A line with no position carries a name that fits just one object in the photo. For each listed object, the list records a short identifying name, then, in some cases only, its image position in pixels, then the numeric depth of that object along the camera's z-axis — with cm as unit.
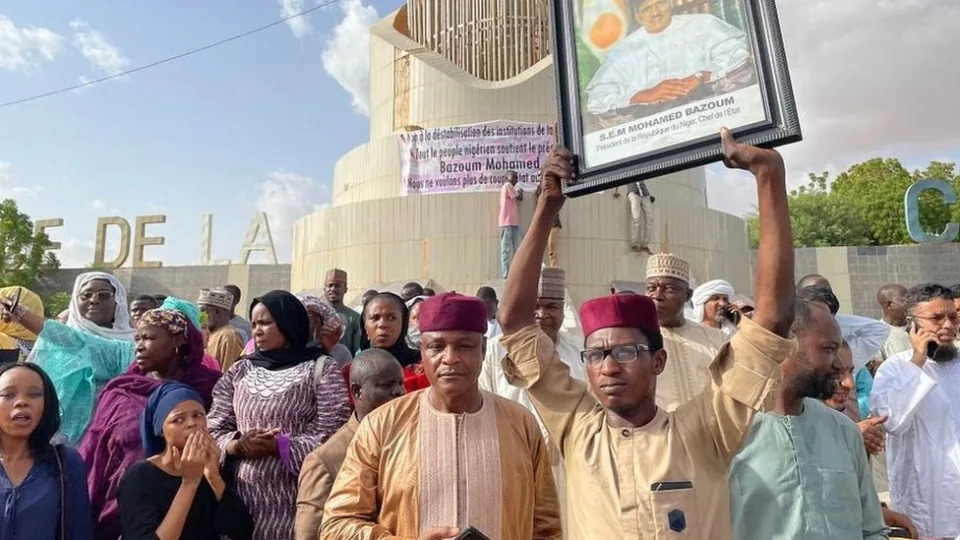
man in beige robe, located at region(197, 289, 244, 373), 486
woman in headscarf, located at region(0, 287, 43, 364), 443
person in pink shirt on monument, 1295
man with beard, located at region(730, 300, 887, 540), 218
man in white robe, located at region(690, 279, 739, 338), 516
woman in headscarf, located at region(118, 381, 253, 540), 265
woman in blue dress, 269
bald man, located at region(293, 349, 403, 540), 248
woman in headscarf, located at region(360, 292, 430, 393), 401
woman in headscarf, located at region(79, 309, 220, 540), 313
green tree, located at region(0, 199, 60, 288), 2319
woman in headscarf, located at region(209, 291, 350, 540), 290
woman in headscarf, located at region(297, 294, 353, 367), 439
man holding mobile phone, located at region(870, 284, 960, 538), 345
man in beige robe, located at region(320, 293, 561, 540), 207
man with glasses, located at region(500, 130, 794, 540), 192
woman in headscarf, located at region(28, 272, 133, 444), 388
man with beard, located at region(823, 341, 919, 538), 289
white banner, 1345
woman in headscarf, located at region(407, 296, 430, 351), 471
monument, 1345
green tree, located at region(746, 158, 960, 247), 2950
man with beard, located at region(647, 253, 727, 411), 341
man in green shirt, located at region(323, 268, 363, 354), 597
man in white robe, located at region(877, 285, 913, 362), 521
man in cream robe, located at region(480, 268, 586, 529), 358
